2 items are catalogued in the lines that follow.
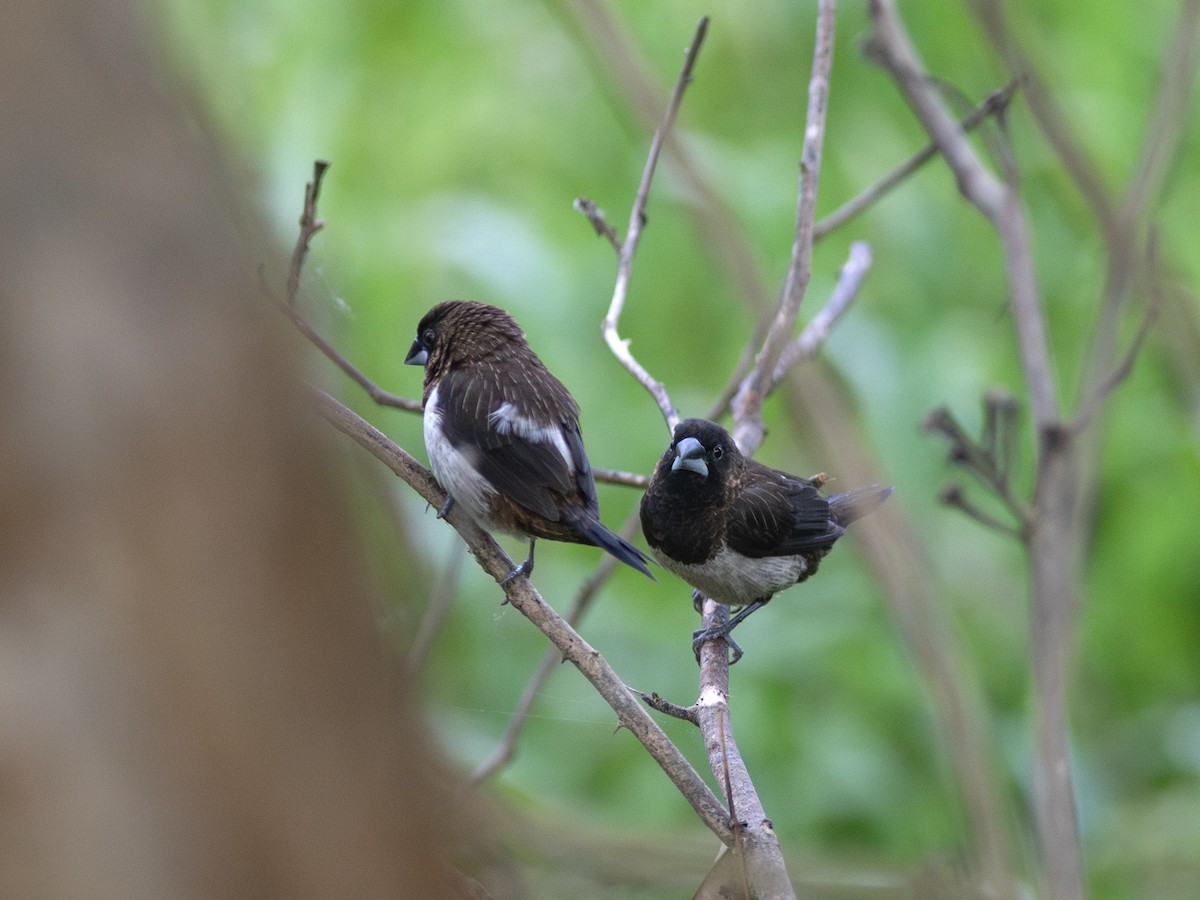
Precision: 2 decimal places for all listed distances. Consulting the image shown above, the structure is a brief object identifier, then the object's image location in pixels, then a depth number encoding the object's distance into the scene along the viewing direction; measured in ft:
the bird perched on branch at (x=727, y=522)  19.84
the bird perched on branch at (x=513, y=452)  17.81
